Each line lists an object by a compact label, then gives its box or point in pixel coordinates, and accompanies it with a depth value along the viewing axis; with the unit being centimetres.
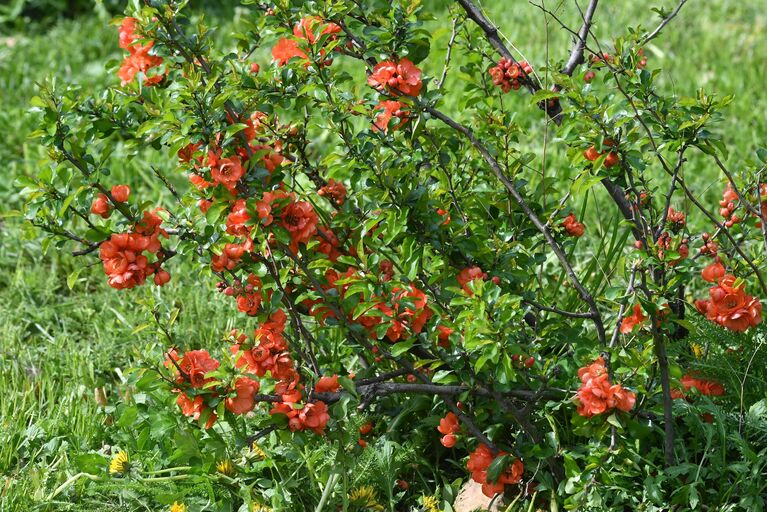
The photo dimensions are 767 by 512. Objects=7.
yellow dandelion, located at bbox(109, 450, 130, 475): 455
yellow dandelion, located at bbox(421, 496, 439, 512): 439
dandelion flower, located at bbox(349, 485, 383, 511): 437
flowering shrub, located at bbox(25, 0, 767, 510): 387
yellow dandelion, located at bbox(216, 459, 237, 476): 445
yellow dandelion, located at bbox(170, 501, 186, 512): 426
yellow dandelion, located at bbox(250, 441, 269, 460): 458
